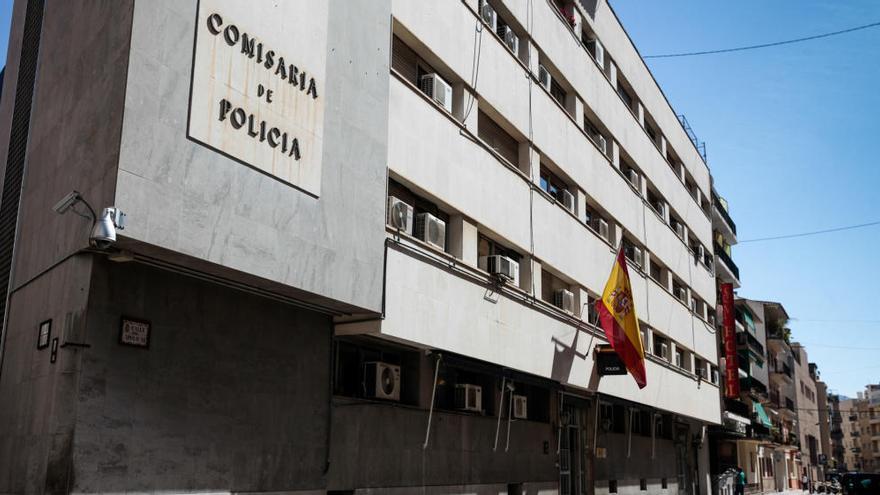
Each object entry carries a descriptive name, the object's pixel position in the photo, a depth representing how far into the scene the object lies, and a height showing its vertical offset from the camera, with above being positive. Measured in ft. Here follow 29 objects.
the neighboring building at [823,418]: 354.54 +5.52
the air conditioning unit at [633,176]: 90.48 +27.50
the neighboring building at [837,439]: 444.96 -4.44
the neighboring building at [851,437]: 468.34 -3.44
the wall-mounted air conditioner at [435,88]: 49.26 +20.07
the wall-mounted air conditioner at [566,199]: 69.21 +18.96
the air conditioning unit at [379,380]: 42.80 +2.08
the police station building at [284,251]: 29.40 +7.35
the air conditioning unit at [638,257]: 88.22 +18.16
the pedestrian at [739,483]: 126.93 -8.38
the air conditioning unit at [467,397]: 50.57 +1.53
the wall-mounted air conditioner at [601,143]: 79.56 +27.41
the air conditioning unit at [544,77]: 66.93 +28.43
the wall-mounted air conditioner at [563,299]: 65.72 +10.00
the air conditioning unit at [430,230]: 46.09 +10.79
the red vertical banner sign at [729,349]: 126.52 +12.48
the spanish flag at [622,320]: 63.87 +8.29
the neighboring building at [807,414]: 283.30 +5.89
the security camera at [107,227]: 26.61 +6.04
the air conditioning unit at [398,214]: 42.39 +10.67
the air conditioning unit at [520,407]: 58.02 +1.17
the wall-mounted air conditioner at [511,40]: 61.57 +28.86
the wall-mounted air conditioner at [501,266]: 51.72 +9.94
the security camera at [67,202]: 28.94 +7.41
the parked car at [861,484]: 99.04 -6.33
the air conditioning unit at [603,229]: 77.10 +18.44
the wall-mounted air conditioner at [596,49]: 82.33 +37.62
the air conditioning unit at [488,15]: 58.03 +29.07
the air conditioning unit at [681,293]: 105.81 +17.27
